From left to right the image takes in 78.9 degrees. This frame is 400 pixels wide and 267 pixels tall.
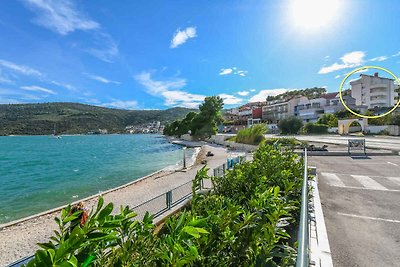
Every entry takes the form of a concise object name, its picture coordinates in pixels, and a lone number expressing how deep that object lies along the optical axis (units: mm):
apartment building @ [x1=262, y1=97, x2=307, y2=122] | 84062
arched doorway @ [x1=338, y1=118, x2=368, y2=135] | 51094
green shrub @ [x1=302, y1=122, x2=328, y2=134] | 55284
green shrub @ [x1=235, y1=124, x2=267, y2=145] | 32938
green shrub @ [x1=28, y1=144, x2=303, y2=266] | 1040
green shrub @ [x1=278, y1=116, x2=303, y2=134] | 55938
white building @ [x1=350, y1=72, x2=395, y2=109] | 73062
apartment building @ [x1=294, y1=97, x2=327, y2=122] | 74562
